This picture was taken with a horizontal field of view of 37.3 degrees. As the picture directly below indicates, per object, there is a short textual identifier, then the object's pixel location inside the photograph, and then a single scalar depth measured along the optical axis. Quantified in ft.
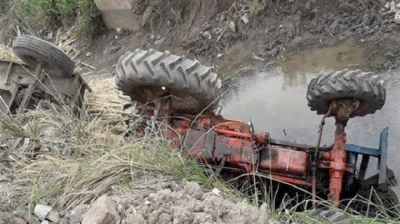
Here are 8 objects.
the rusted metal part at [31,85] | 17.20
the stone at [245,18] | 26.17
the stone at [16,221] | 9.96
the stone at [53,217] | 10.22
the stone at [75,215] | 9.86
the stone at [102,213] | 9.10
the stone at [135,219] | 9.18
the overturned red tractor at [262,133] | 13.88
